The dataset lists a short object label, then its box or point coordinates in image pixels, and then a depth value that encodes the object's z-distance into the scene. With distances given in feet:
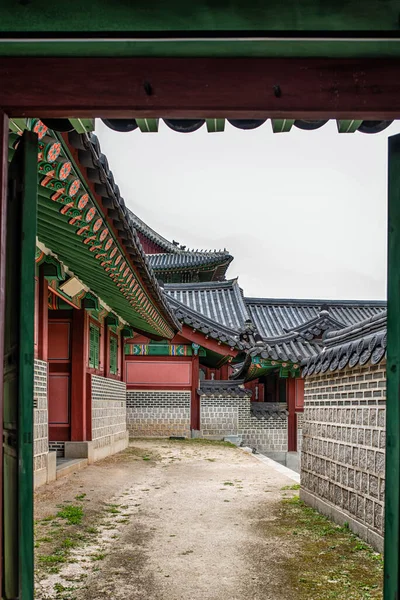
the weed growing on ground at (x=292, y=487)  28.78
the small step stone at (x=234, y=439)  55.21
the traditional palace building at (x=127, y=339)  17.28
